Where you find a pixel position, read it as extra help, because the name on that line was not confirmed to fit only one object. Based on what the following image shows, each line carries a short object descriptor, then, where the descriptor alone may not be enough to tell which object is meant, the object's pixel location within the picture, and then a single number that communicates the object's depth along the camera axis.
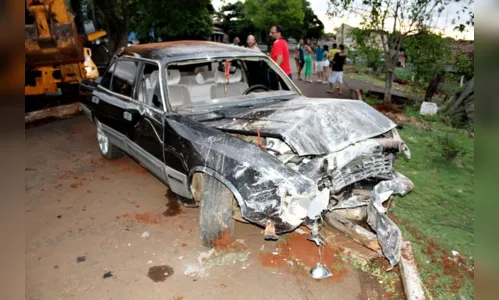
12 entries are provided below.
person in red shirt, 7.12
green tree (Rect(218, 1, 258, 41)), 44.64
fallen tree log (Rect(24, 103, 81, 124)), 7.97
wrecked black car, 3.07
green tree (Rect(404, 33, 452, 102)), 9.60
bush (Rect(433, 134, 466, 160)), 5.96
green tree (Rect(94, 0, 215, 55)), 11.98
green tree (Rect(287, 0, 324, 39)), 55.56
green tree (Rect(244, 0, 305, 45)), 47.00
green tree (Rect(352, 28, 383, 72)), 10.10
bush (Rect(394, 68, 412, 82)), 18.82
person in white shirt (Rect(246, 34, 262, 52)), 7.29
